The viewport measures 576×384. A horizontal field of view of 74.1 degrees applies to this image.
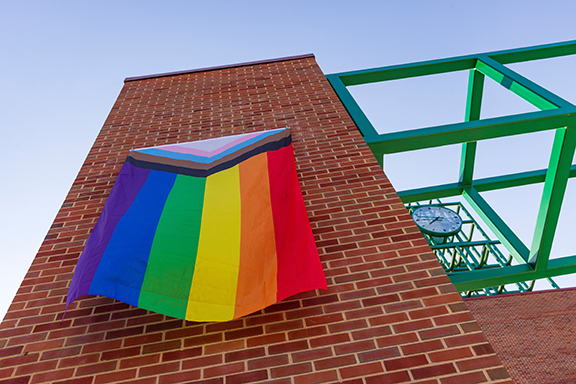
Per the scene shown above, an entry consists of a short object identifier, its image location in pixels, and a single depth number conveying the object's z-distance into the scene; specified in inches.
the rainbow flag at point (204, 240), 97.0
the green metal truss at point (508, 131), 190.2
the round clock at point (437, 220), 466.6
